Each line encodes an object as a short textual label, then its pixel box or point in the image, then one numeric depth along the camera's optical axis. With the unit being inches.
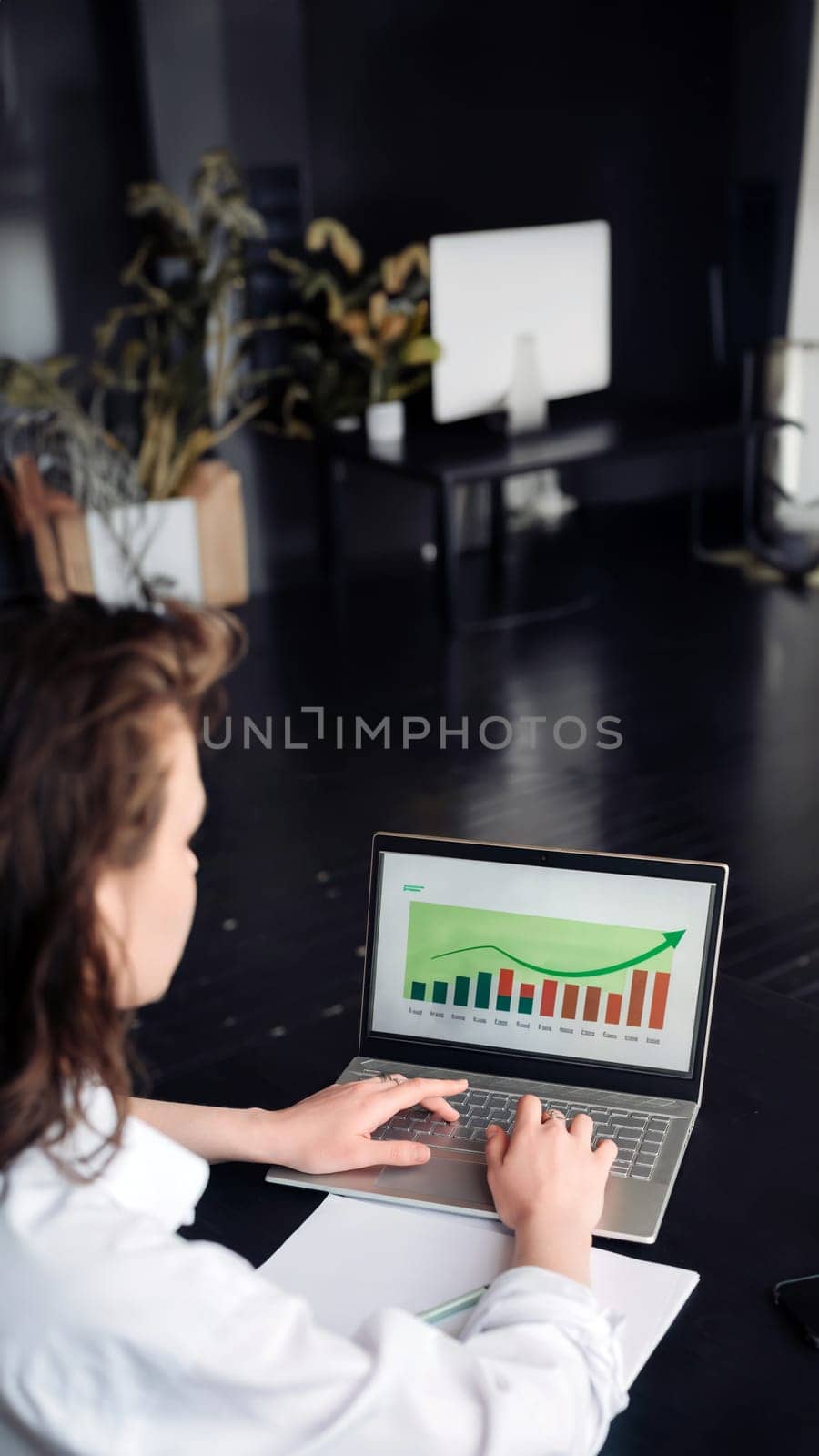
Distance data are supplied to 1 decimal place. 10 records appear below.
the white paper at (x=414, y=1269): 39.8
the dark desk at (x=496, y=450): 187.0
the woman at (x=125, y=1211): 29.8
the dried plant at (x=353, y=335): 203.6
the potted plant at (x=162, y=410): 191.0
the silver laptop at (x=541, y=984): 48.5
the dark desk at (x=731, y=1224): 36.2
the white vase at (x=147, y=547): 193.5
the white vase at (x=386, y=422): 205.0
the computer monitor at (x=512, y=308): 193.6
